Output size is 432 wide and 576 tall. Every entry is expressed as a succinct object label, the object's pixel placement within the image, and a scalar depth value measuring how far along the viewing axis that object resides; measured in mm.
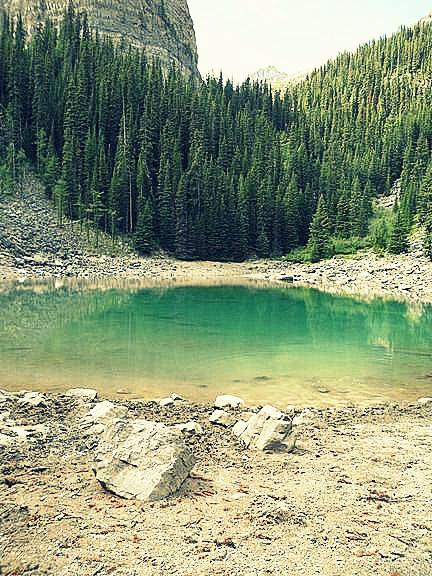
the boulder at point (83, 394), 12781
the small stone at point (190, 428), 10281
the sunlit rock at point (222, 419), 11070
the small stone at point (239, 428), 10266
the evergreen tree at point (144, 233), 68438
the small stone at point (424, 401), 13554
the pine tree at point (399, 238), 62969
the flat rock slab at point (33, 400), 11890
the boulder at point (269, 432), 9445
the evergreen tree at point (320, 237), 71750
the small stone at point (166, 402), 12618
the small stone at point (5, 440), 9016
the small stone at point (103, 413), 10594
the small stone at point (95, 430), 9905
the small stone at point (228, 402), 12664
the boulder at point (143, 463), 7184
